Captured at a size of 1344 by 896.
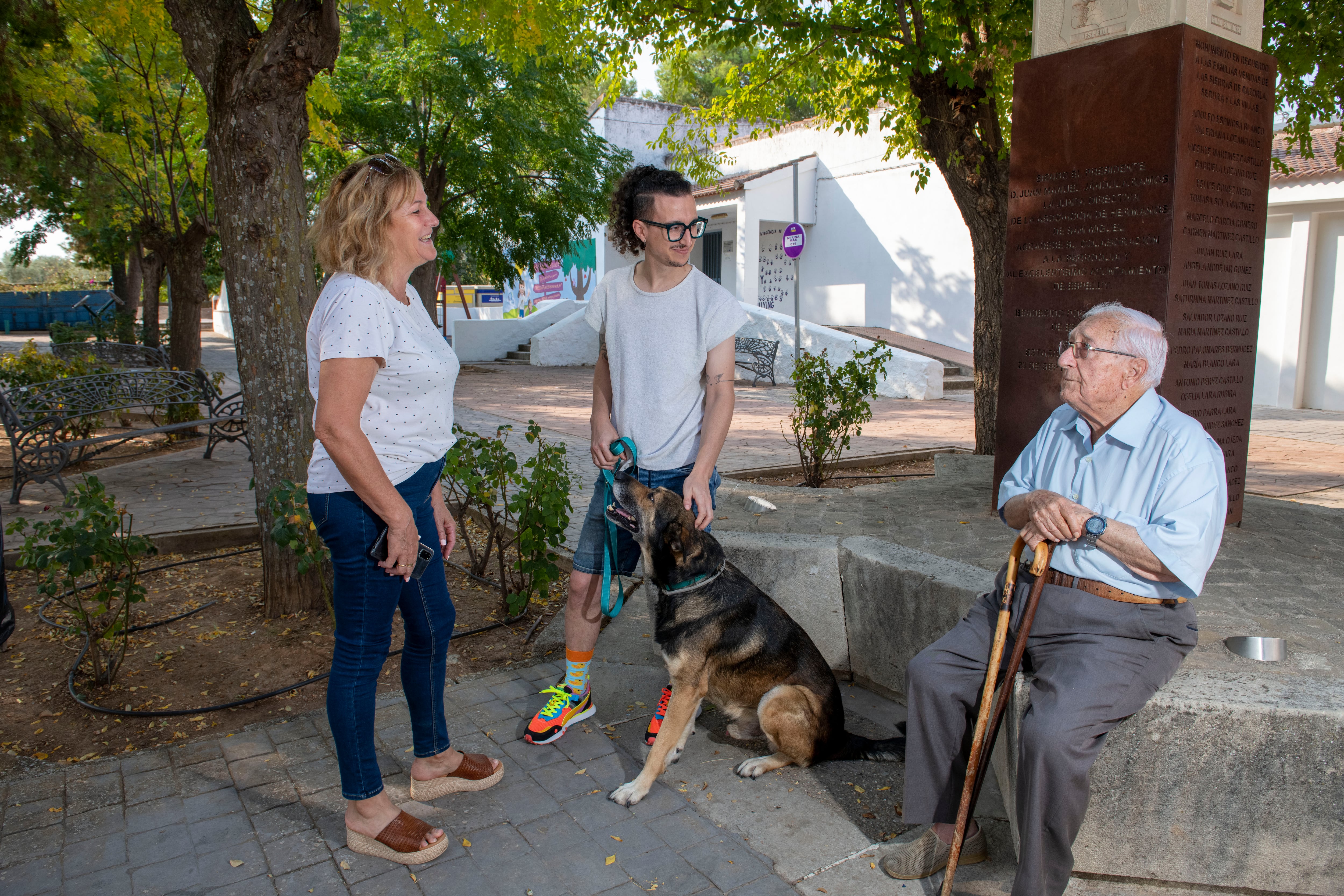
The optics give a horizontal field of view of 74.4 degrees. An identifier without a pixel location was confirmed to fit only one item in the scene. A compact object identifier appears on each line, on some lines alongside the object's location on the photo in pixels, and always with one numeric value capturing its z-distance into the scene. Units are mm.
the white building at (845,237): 21875
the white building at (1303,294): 14805
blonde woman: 2434
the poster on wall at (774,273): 26000
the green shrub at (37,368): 10461
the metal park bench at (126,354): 13078
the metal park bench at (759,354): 19516
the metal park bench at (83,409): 7527
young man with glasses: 3260
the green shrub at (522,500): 4625
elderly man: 2340
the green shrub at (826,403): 7273
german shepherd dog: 3088
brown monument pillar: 4574
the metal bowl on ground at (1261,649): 2809
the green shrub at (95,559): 3842
